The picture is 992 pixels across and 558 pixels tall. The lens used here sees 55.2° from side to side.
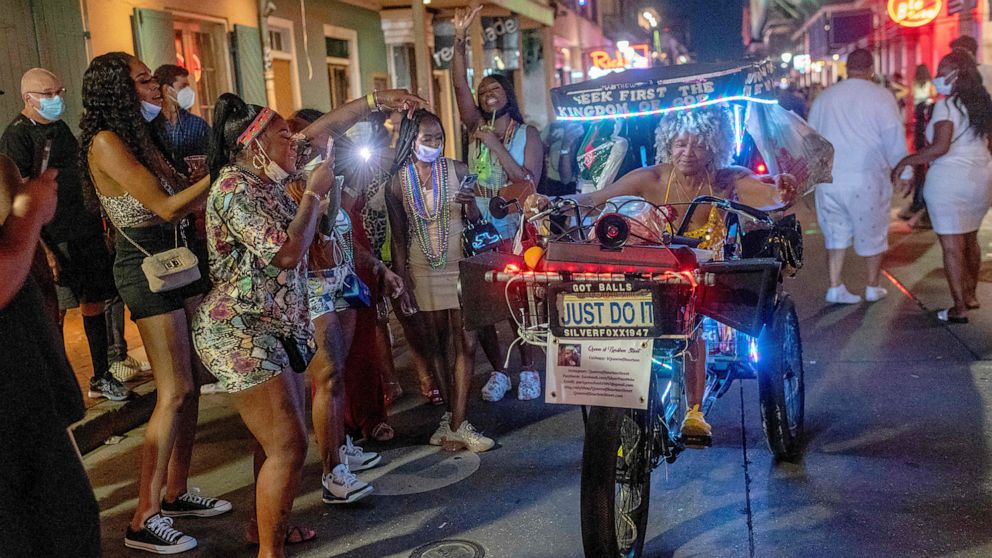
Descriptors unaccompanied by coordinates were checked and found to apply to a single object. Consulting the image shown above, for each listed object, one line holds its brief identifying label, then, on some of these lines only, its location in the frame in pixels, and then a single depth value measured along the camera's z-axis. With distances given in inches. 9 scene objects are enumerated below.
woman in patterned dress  140.1
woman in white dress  297.4
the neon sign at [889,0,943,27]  729.6
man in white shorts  334.3
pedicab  134.6
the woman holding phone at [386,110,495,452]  213.8
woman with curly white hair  185.0
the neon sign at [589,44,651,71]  1191.3
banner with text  220.1
